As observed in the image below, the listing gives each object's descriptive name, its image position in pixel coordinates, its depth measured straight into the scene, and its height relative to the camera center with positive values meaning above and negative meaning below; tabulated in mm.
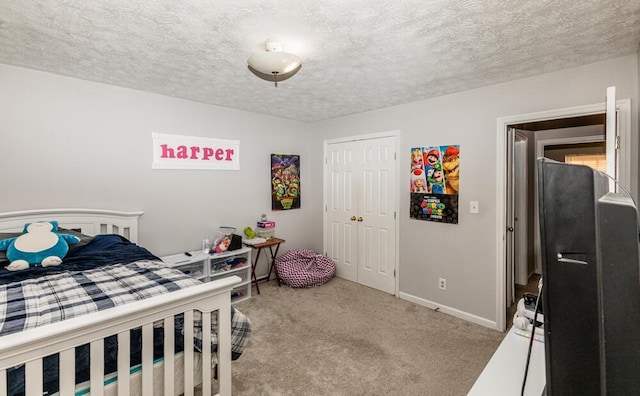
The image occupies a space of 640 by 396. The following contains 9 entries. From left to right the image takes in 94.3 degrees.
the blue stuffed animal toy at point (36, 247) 2045 -336
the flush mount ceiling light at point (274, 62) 1867 +893
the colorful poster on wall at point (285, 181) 4164 +266
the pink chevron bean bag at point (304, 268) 3810 -919
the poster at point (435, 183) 3031 +180
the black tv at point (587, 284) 429 -131
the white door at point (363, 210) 3639 -137
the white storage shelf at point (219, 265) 3125 -740
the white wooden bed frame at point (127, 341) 991 -527
